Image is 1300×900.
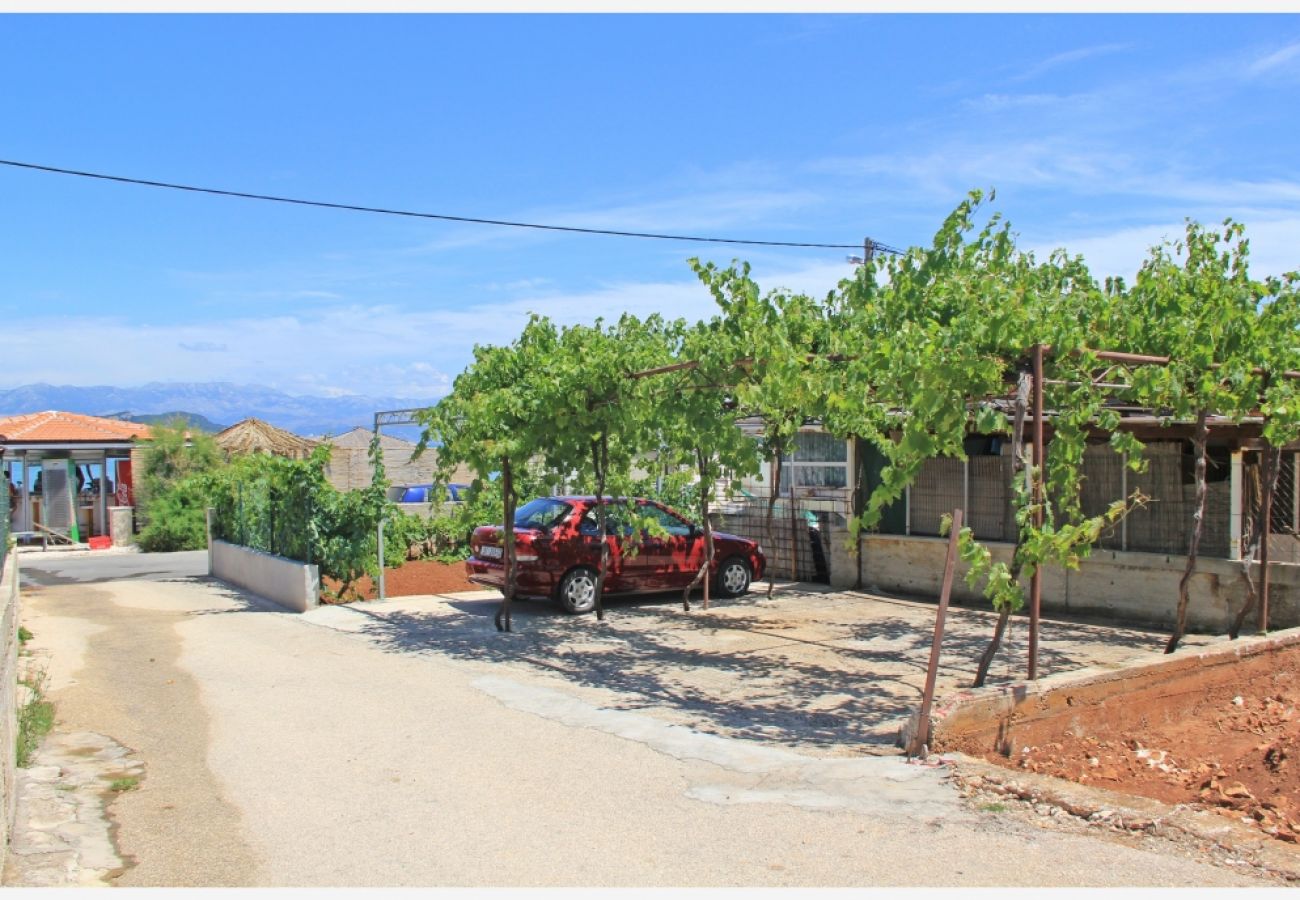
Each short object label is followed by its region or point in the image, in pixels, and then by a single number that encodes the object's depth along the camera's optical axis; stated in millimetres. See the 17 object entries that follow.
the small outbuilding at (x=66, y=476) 28578
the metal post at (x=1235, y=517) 13219
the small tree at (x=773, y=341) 9234
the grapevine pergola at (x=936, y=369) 7734
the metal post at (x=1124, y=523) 14257
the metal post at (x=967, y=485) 16172
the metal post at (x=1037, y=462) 7781
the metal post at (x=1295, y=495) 13867
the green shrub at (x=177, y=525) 26438
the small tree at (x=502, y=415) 12367
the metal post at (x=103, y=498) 29984
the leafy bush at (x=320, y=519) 15281
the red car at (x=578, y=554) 14062
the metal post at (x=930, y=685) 7273
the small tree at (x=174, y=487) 26516
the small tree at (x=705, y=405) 10203
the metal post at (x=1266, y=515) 10898
